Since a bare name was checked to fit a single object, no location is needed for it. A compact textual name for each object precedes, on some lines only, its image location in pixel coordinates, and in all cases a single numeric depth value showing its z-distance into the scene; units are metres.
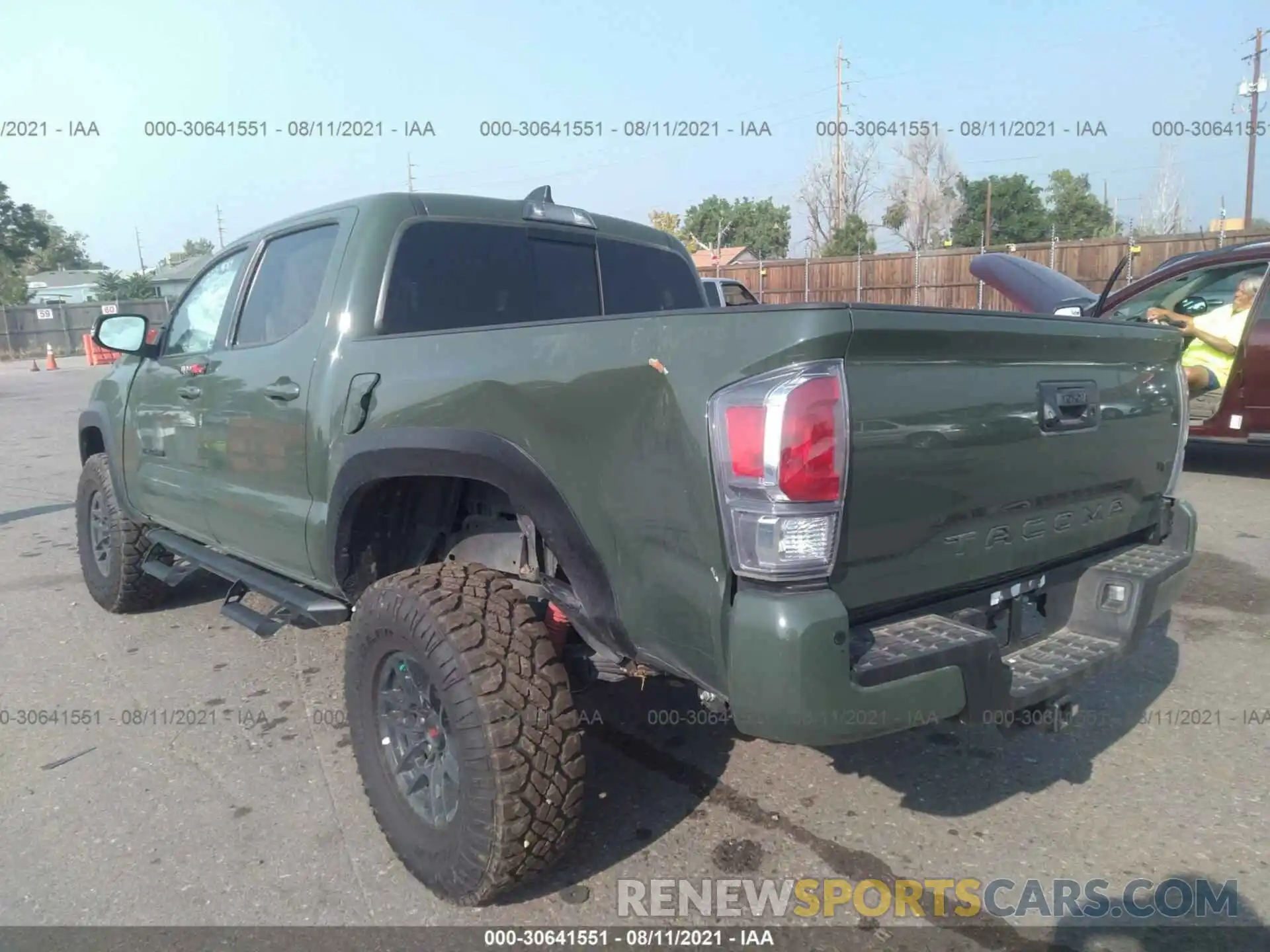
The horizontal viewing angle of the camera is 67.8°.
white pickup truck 13.98
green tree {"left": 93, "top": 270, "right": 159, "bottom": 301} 53.91
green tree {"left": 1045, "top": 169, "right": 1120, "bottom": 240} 55.59
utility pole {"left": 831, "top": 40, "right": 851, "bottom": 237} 43.31
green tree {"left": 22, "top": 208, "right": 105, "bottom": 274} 80.62
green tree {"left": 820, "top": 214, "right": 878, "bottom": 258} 43.75
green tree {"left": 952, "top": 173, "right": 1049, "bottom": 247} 54.09
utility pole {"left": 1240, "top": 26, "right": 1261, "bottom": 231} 31.05
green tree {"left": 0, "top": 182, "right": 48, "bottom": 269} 56.28
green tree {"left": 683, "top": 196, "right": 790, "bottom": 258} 70.81
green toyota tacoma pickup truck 2.03
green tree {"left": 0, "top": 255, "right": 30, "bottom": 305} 57.12
